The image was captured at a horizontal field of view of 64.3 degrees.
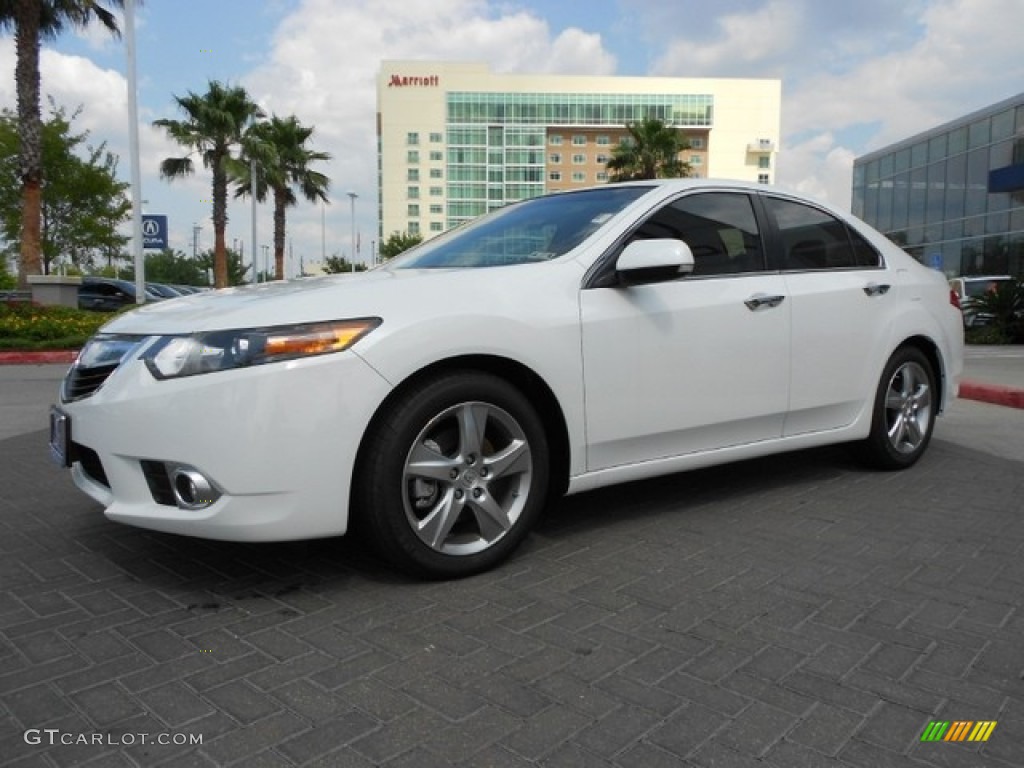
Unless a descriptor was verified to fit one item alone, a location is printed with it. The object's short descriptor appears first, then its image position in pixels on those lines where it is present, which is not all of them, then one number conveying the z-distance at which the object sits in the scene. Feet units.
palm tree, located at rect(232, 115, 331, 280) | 123.03
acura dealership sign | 61.77
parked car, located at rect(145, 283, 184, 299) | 95.77
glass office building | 90.48
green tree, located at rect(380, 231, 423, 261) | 264.93
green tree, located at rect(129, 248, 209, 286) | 324.60
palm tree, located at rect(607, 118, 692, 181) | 134.72
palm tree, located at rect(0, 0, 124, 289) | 58.90
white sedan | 8.78
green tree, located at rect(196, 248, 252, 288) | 298.35
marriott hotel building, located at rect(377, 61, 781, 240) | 337.52
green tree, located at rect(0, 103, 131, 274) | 101.04
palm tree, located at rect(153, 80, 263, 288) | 103.86
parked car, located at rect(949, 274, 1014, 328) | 61.05
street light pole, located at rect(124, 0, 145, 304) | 61.00
